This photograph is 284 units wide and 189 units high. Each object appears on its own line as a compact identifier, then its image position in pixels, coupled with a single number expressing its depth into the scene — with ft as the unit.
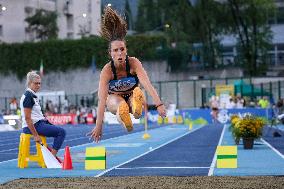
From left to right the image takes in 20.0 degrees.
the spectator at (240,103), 161.58
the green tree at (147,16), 299.58
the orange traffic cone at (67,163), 56.39
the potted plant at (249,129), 80.18
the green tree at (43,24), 255.50
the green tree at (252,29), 251.80
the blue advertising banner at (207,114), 158.20
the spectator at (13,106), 185.68
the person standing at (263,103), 165.27
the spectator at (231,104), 162.40
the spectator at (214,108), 159.99
